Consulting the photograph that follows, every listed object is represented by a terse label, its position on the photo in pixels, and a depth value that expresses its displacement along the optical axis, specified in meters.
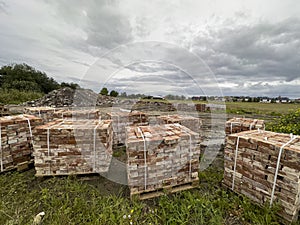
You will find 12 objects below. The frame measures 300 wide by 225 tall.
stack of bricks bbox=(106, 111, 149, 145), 5.88
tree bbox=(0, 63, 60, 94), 28.02
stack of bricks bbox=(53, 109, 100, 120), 6.15
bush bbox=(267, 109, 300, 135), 5.42
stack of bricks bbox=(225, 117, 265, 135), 4.84
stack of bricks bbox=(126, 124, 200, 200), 2.96
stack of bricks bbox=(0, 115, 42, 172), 3.77
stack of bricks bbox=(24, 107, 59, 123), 6.56
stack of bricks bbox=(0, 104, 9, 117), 8.40
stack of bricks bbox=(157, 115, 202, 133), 5.43
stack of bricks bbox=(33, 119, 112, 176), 3.48
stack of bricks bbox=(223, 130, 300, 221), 2.38
